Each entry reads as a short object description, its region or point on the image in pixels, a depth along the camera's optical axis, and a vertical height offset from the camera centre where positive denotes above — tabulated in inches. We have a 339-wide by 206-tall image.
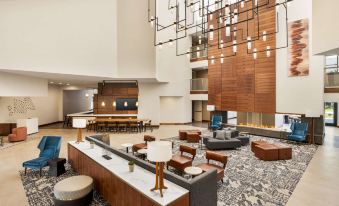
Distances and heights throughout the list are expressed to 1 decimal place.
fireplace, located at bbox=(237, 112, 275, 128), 489.4 -49.4
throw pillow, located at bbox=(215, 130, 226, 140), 320.8 -57.3
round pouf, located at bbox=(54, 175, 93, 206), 142.4 -70.1
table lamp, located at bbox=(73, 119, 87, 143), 236.8 -27.4
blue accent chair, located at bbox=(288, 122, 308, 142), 351.3 -60.3
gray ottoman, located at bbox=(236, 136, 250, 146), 339.1 -71.2
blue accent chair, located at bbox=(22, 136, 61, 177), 209.6 -62.9
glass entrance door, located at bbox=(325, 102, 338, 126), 577.9 -40.4
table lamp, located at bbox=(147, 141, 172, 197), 107.3 -29.3
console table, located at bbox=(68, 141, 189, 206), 107.8 -54.5
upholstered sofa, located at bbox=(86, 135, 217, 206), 114.6 -54.8
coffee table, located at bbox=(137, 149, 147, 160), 229.6 -62.1
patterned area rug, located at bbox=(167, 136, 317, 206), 162.4 -83.3
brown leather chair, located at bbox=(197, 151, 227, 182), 183.5 -67.3
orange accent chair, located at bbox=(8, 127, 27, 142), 371.6 -66.5
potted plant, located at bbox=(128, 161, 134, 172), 142.0 -48.8
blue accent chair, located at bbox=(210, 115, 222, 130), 474.9 -54.6
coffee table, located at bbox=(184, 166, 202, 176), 160.0 -60.9
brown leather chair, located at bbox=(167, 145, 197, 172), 208.4 -68.5
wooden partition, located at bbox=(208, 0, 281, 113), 409.7 +63.6
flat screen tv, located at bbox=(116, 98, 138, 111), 586.9 -9.4
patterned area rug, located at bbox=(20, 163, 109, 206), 157.9 -83.0
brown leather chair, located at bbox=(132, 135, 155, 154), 278.4 -67.2
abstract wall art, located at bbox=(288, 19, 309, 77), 362.9 +103.2
